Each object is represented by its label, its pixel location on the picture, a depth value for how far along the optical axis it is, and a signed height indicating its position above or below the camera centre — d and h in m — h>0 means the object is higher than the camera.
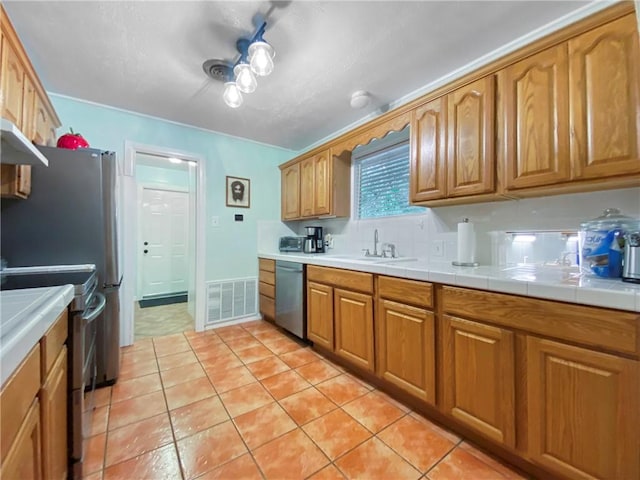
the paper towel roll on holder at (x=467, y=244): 1.73 -0.03
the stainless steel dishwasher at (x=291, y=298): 2.56 -0.59
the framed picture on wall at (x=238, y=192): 3.20 +0.61
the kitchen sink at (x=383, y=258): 2.21 -0.17
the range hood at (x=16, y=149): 0.95 +0.41
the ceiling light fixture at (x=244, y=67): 1.53 +1.12
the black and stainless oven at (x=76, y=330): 1.11 -0.37
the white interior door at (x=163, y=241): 4.58 +0.01
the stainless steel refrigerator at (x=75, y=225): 1.59 +0.11
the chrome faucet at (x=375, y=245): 2.59 -0.05
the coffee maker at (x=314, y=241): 3.18 -0.01
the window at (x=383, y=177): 2.45 +0.63
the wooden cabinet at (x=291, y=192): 3.29 +0.63
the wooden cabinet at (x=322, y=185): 2.85 +0.62
